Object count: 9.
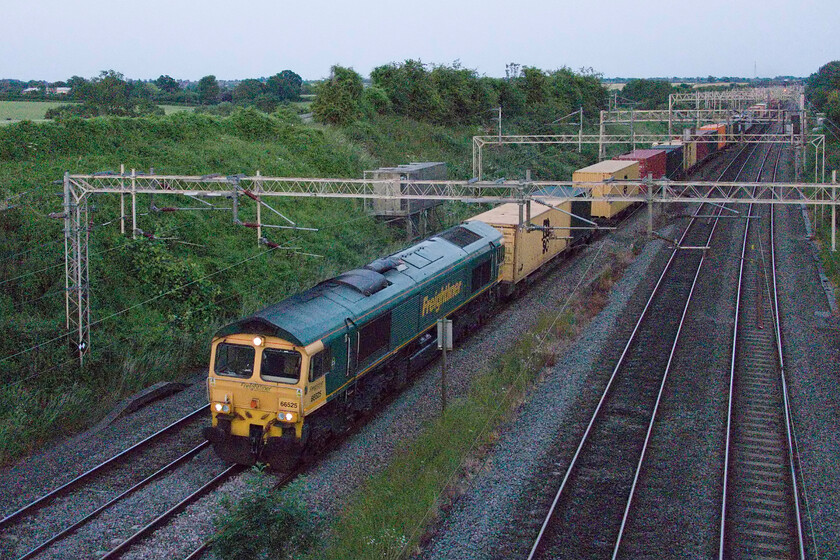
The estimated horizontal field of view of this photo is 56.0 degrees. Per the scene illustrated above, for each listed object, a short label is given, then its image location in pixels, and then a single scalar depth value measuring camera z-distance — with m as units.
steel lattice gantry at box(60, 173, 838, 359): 18.88
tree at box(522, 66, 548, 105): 79.62
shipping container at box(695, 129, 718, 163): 65.19
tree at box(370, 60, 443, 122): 58.25
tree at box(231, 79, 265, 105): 76.16
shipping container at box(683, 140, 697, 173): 57.72
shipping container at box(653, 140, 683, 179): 49.19
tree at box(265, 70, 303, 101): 81.12
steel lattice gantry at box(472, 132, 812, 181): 41.84
